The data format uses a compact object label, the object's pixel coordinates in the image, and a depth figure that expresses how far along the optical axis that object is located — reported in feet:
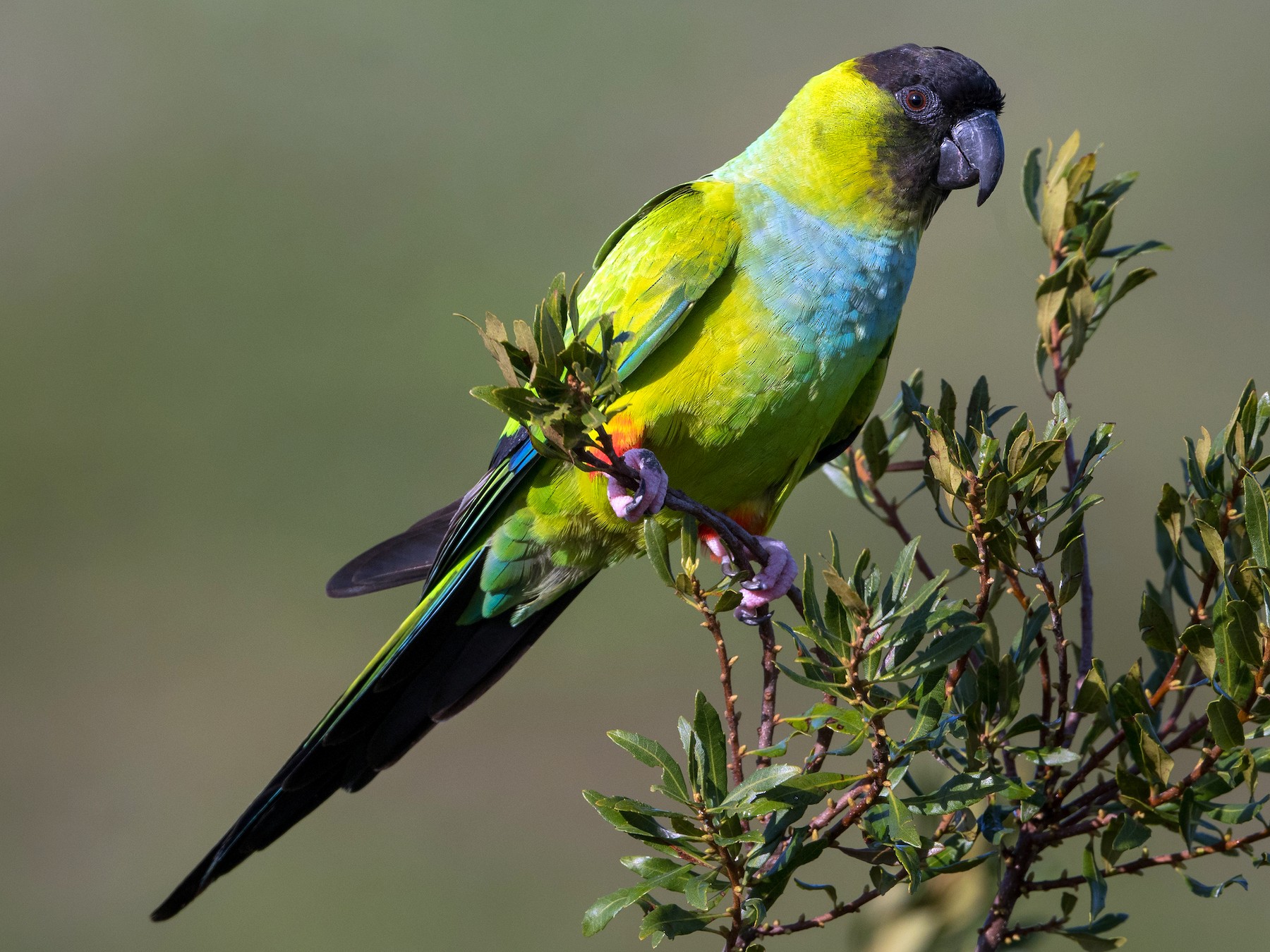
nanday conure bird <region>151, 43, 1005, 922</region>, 17.41
